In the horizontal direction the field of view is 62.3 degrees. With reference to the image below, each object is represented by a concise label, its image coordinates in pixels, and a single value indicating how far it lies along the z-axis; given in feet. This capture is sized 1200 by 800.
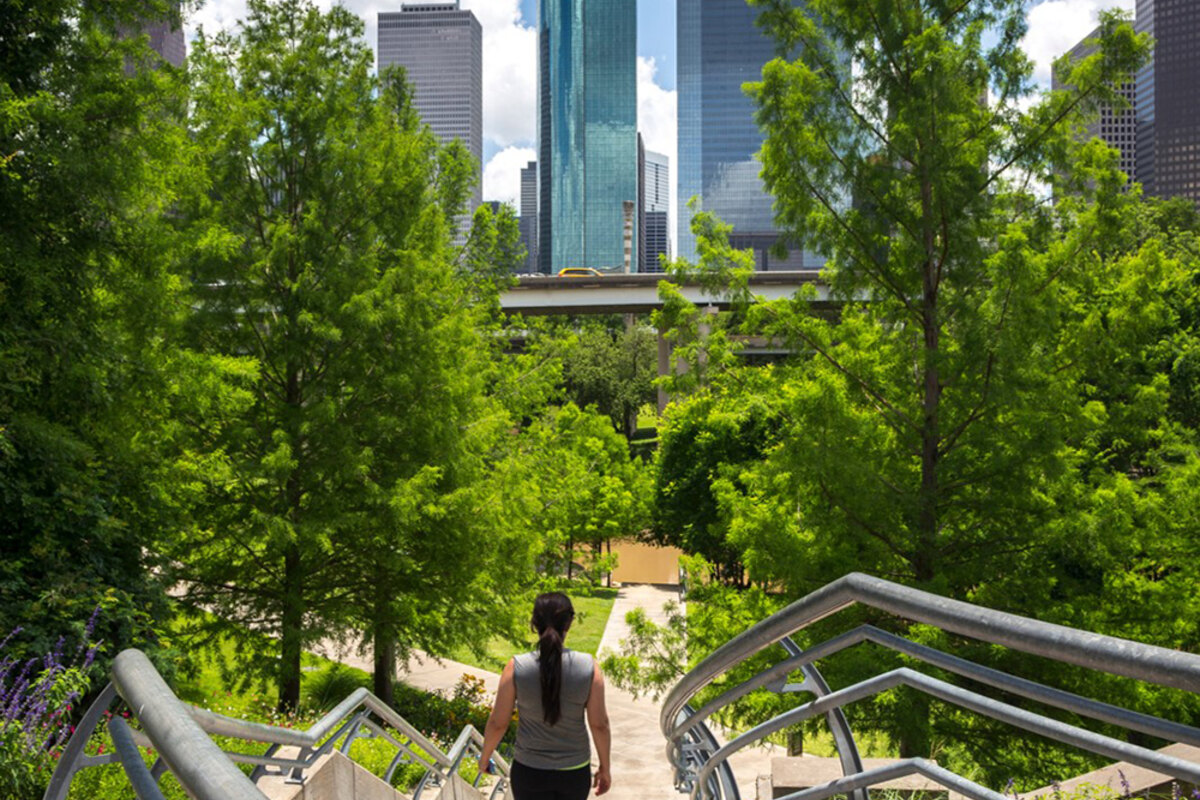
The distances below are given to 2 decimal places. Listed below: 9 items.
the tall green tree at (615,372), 250.78
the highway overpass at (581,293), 195.00
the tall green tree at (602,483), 126.62
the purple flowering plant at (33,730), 14.29
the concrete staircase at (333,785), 15.21
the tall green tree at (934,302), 30.30
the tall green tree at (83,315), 26.89
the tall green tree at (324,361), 41.78
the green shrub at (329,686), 53.67
